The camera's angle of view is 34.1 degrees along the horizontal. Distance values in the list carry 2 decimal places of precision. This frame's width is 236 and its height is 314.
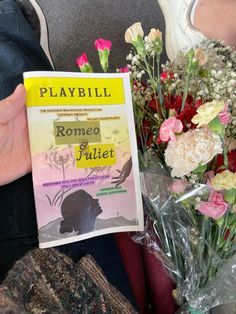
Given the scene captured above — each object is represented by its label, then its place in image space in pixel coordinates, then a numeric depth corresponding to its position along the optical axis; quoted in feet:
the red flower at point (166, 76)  2.20
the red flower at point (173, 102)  2.04
